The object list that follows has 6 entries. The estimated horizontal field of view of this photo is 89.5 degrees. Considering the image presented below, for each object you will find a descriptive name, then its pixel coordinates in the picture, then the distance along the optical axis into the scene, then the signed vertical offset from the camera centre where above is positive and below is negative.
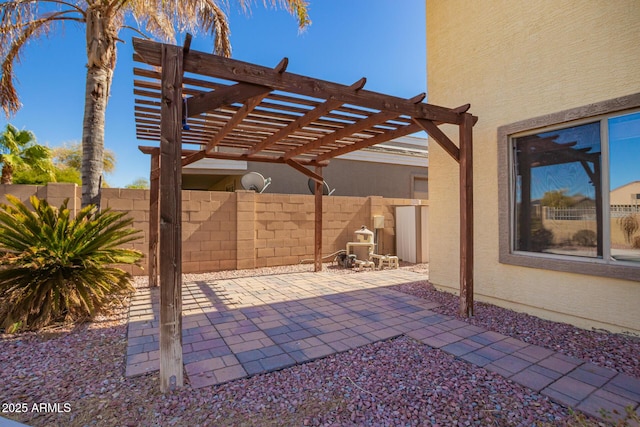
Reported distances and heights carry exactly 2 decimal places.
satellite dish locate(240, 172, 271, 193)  9.41 +1.06
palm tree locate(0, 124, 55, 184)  9.36 +2.06
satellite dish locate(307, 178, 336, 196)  11.73 +0.98
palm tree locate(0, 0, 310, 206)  5.12 +3.32
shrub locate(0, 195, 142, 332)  3.61 -0.58
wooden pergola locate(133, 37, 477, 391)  2.57 +1.27
